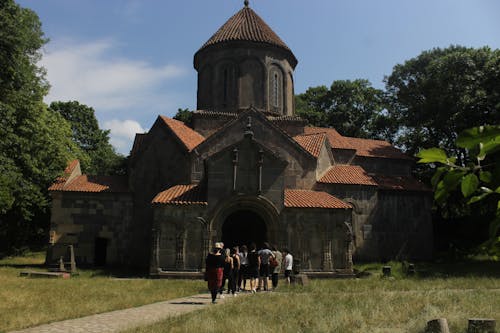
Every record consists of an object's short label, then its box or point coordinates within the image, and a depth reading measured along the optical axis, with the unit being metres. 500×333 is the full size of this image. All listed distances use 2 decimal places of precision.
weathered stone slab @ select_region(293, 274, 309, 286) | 14.02
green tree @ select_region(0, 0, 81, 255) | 19.11
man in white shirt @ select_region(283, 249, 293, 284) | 15.32
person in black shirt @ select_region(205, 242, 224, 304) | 10.83
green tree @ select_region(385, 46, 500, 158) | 24.19
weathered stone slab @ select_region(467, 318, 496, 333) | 6.96
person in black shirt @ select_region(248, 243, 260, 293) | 13.43
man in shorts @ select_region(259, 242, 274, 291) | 13.95
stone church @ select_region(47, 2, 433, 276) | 17.69
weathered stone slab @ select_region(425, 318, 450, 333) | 6.89
